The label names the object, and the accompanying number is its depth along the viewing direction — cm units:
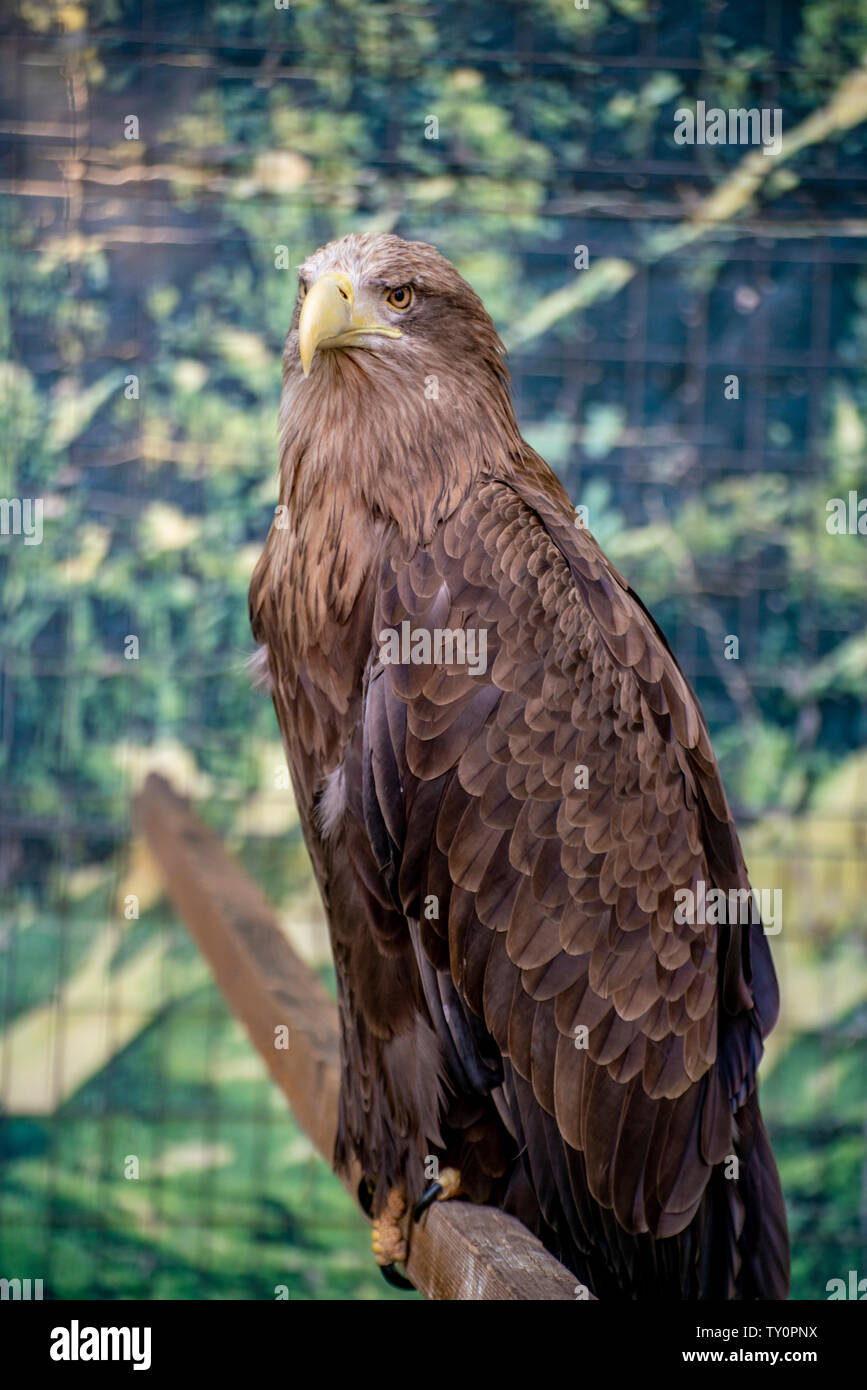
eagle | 339
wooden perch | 332
